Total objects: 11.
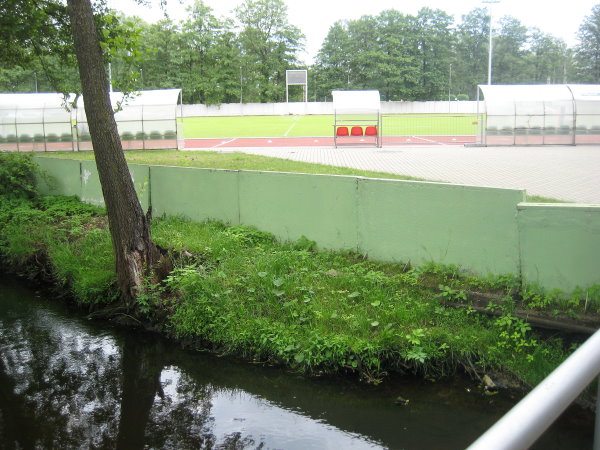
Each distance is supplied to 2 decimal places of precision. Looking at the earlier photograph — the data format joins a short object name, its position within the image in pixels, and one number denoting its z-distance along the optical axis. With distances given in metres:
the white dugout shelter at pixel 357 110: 27.36
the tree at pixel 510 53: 68.12
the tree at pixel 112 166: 8.51
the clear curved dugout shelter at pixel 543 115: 24.33
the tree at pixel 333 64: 75.06
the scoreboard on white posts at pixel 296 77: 58.71
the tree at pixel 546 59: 64.00
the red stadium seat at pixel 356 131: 27.69
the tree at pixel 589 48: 55.72
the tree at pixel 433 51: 72.44
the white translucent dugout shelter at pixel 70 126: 25.19
